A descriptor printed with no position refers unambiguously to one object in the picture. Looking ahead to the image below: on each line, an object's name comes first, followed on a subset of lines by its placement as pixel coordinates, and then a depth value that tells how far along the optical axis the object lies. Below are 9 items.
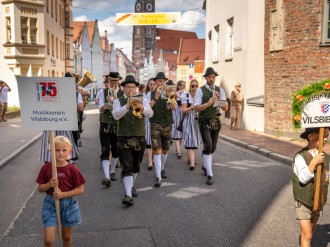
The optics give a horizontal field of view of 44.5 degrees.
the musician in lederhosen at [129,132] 6.11
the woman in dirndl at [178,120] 9.93
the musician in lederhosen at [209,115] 7.66
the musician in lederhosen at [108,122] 7.47
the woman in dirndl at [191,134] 8.92
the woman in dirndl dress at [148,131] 8.66
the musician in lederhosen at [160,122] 7.42
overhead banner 25.14
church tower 136.75
